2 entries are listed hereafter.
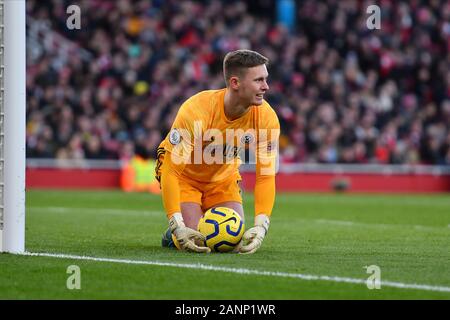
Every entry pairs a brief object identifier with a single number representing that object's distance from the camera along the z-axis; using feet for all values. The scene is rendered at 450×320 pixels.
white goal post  57.21
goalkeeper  58.59
